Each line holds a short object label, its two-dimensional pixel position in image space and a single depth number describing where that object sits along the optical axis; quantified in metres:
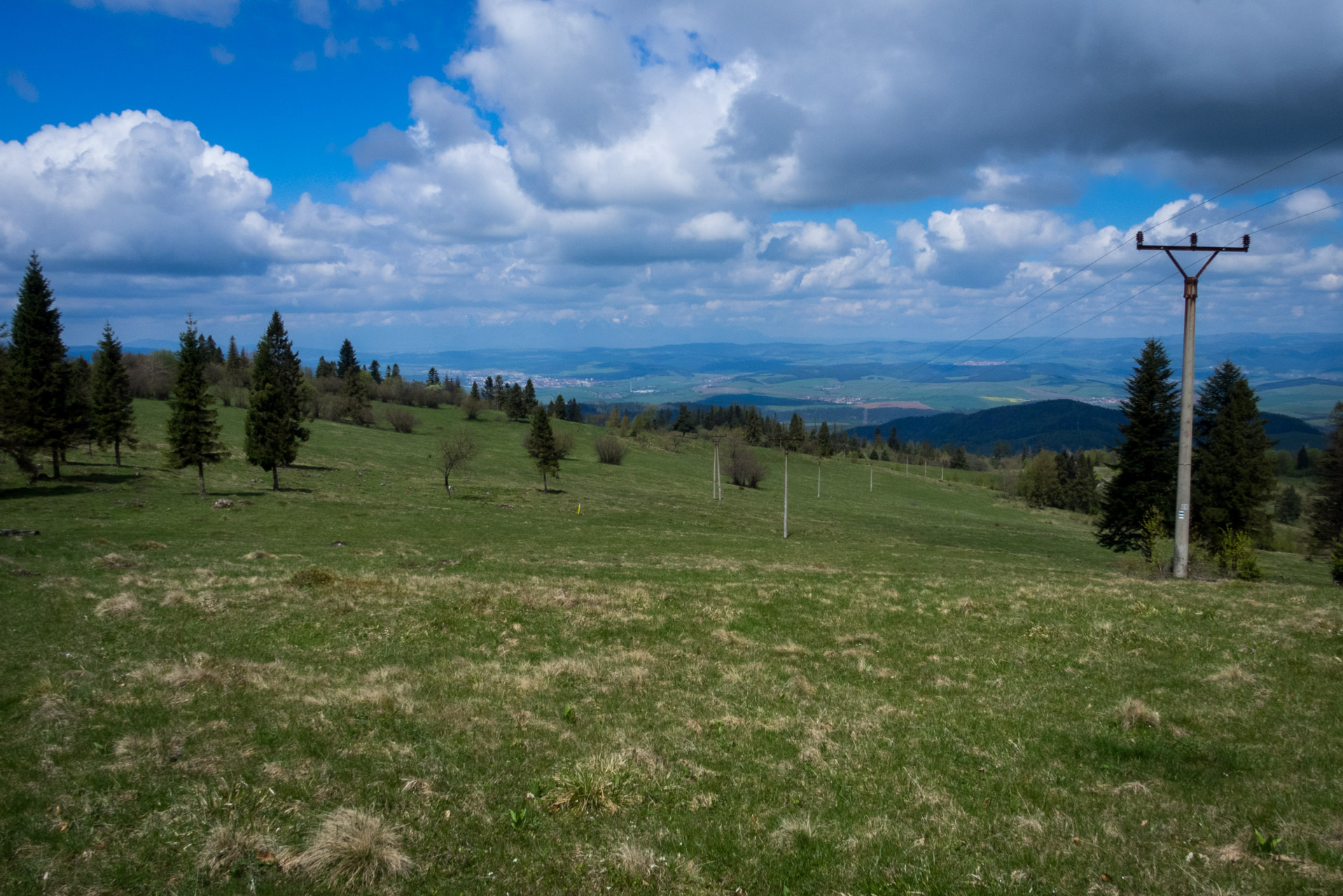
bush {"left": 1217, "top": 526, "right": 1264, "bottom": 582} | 33.22
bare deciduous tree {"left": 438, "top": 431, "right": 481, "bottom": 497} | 66.88
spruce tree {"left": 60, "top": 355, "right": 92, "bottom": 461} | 47.38
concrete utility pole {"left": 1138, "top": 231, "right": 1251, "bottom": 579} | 23.98
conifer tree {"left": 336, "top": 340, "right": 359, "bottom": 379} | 149.12
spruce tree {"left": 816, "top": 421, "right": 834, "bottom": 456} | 160.88
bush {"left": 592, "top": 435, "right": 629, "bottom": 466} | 113.00
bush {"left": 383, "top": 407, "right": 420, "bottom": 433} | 118.81
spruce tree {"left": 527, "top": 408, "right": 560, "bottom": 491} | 75.81
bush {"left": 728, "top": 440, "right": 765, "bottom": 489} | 106.25
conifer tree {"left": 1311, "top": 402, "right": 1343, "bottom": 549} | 46.50
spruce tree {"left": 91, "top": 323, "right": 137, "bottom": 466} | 53.97
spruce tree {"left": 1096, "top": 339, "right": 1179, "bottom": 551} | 45.97
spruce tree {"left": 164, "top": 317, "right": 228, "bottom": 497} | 47.34
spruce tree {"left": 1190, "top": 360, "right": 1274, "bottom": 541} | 46.88
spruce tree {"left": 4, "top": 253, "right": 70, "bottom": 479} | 45.09
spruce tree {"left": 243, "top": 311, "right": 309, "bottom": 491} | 56.59
